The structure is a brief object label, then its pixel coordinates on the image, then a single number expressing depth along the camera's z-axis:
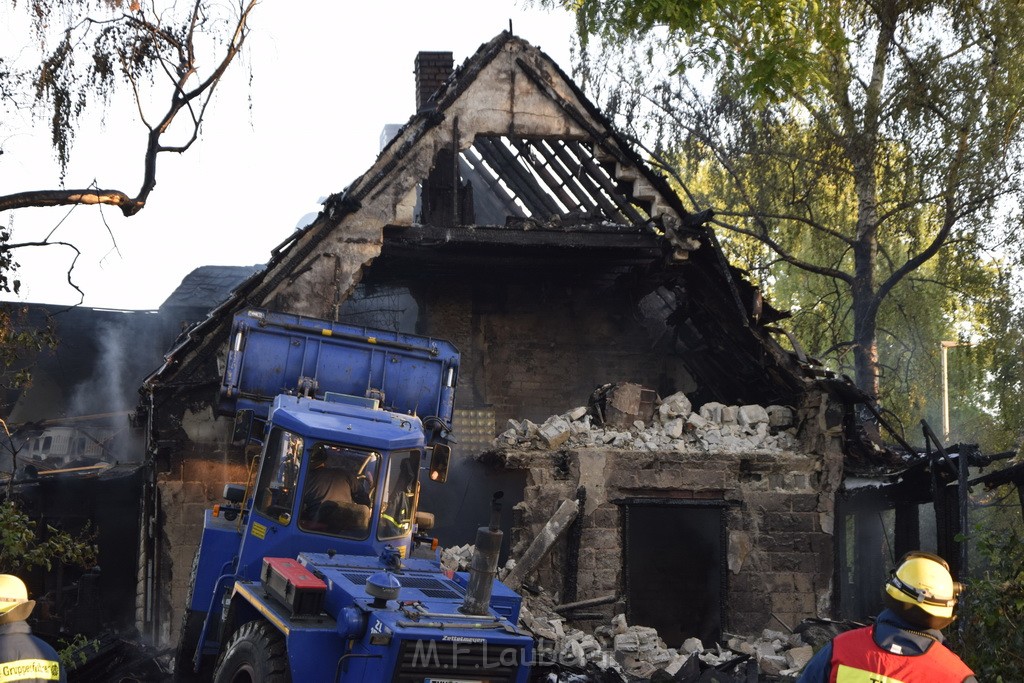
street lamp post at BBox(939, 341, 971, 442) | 22.37
